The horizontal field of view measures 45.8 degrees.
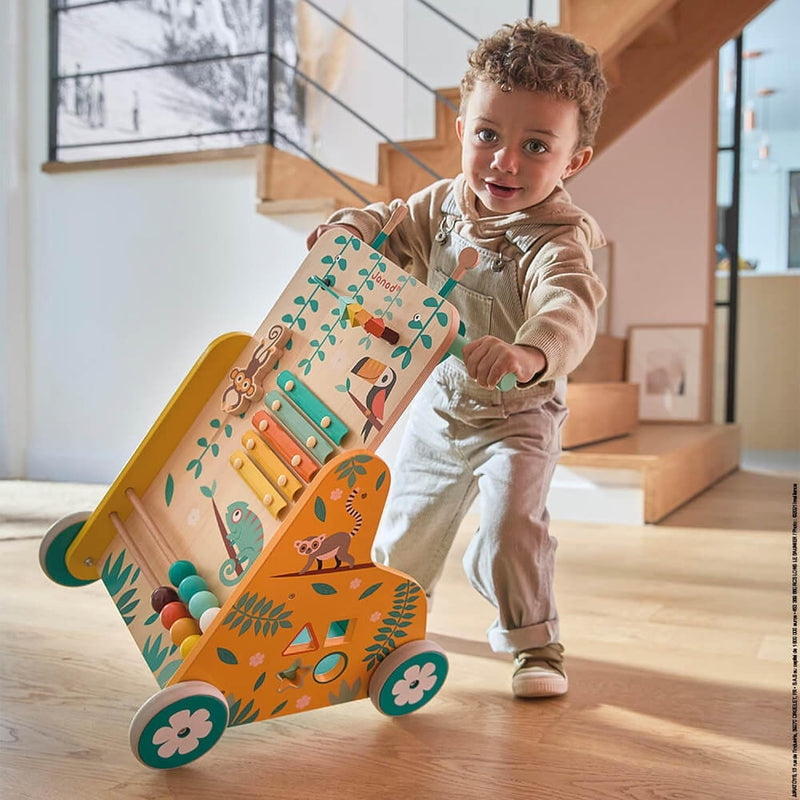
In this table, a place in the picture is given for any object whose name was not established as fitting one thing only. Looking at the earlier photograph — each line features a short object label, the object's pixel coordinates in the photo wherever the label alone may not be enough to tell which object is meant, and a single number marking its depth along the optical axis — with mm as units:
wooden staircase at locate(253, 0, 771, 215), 2350
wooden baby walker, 858
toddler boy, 1021
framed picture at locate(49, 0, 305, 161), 2846
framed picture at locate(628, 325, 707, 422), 3469
